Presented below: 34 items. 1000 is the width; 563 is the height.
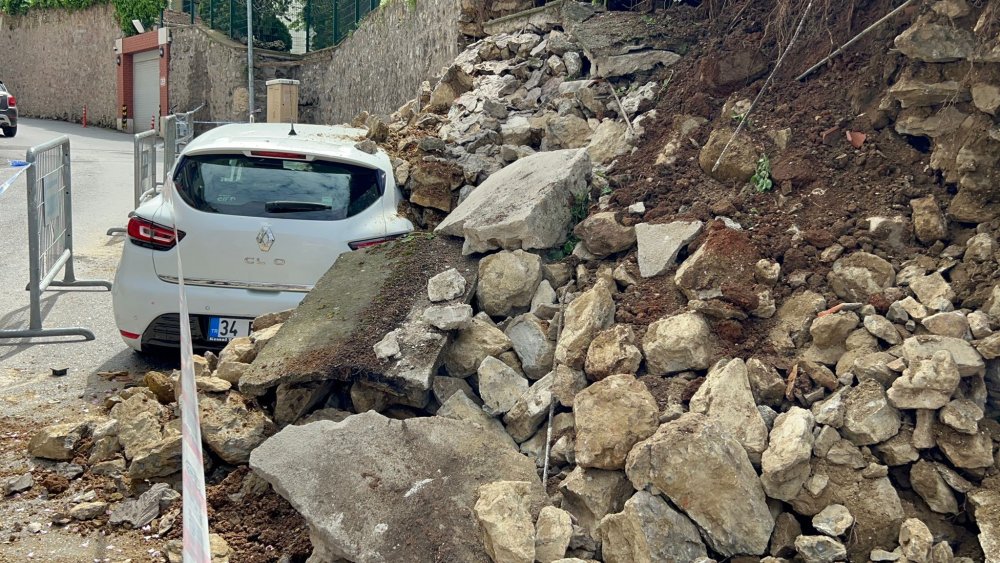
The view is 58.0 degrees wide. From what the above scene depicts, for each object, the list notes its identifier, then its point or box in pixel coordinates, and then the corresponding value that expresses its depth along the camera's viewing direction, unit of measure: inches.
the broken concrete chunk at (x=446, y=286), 195.8
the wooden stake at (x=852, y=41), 211.5
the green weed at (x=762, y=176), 204.2
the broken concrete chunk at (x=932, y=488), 133.0
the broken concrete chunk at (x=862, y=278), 167.5
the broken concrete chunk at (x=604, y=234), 201.3
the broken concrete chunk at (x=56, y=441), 179.2
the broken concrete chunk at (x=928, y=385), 136.6
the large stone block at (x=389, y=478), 135.6
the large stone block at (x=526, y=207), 204.8
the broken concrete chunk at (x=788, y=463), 134.3
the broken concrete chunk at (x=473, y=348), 183.3
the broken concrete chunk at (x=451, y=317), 183.2
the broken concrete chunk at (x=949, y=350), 141.4
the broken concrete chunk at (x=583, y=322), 172.6
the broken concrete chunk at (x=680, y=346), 162.1
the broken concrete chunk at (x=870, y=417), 138.2
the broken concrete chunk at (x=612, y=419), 144.5
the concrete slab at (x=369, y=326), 176.9
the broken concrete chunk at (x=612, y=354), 164.9
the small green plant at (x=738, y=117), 228.0
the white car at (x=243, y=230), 224.7
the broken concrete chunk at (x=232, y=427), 169.9
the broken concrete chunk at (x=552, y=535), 131.0
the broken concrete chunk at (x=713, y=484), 132.4
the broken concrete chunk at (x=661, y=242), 189.8
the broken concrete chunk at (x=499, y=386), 171.8
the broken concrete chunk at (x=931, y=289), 158.9
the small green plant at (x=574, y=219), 213.5
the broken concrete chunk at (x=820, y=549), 126.6
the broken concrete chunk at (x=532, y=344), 179.3
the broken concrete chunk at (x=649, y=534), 130.5
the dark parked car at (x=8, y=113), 968.3
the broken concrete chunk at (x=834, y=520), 129.4
